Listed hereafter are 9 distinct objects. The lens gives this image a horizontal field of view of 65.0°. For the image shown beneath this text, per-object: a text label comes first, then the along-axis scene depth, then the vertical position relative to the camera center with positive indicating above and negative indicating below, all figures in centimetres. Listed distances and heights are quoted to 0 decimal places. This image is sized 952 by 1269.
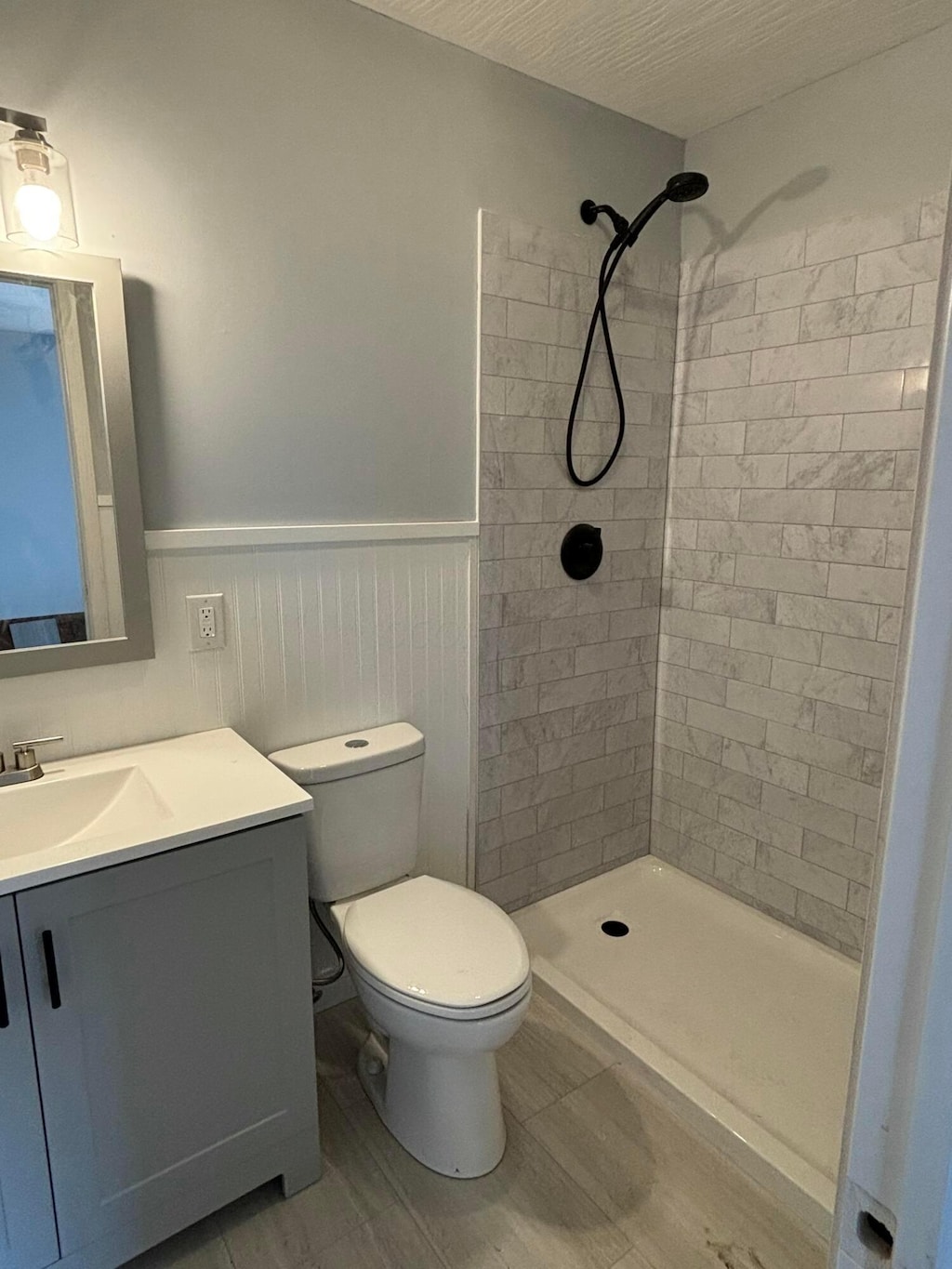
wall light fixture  134 +55
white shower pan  166 -140
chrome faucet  145 -55
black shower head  198 +80
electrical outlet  172 -31
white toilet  148 -96
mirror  144 +4
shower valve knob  233 -19
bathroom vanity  120 -89
